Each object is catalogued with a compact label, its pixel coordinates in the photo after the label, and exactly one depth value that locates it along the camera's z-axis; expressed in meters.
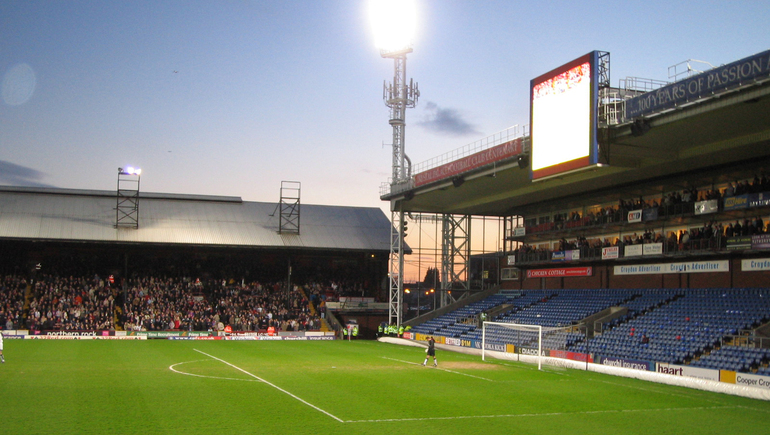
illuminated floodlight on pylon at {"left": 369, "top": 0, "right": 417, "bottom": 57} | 48.66
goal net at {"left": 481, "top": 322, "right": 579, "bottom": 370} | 36.78
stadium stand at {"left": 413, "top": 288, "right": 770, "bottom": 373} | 29.03
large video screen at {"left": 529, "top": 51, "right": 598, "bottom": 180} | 29.73
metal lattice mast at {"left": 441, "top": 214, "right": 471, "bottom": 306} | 55.78
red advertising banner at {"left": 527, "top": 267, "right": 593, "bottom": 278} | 45.53
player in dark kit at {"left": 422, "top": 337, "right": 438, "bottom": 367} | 30.97
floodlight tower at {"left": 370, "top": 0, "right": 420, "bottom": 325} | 49.53
